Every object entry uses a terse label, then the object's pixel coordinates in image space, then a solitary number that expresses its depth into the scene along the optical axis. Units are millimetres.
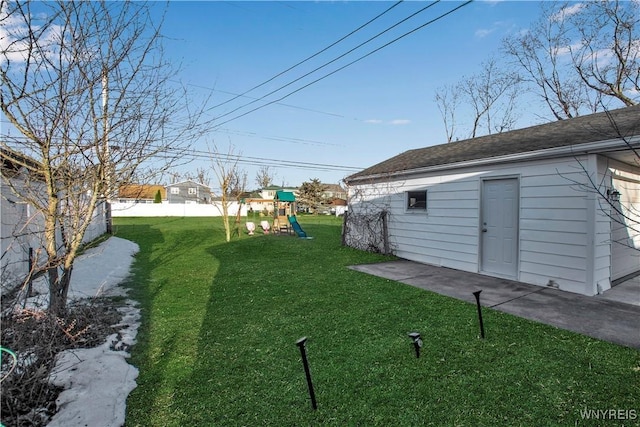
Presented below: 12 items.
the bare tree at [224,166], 13894
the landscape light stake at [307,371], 2129
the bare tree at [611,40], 11930
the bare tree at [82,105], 2623
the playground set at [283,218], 15316
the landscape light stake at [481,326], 3227
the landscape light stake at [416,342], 2705
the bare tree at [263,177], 44075
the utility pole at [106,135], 3230
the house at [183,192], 43294
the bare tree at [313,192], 42688
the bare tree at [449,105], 22000
